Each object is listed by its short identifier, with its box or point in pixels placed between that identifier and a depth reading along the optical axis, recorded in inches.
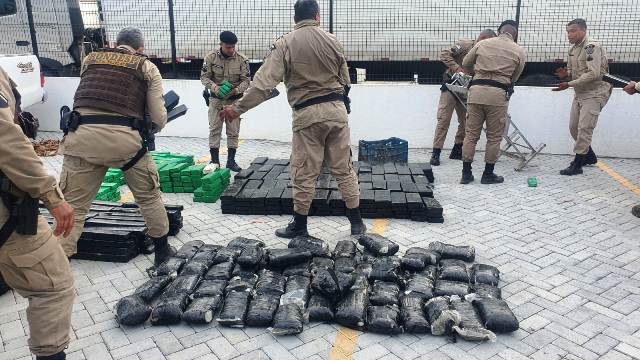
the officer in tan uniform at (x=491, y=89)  254.1
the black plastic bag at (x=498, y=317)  127.3
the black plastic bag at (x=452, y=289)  143.8
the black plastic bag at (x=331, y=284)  138.3
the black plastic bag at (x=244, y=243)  170.2
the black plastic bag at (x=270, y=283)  144.9
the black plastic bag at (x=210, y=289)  142.5
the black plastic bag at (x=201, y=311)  131.9
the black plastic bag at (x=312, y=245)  165.2
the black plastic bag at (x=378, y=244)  166.9
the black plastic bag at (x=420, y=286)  143.1
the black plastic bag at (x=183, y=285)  143.2
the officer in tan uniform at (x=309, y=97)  178.2
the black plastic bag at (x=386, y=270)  149.6
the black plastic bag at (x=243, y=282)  146.0
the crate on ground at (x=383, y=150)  288.7
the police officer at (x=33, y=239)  92.2
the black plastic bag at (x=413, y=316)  128.6
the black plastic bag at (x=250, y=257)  158.2
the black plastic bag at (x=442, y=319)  127.7
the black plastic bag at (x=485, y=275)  151.5
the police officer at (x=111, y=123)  147.3
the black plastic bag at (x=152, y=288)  142.2
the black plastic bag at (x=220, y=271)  152.2
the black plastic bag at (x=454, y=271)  152.0
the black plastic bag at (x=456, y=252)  168.6
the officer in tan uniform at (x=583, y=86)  269.6
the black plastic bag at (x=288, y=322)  127.9
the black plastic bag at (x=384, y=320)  128.4
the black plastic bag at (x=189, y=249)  167.2
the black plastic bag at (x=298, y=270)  154.6
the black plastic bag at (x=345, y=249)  163.8
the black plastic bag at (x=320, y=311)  134.3
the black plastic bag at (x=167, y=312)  132.6
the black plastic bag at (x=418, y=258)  157.6
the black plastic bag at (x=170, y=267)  155.3
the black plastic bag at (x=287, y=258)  158.7
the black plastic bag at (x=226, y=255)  162.4
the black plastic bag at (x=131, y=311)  132.0
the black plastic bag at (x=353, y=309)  130.6
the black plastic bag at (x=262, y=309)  131.8
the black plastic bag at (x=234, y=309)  131.9
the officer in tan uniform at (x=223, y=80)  275.0
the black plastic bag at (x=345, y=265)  153.3
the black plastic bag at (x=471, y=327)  124.8
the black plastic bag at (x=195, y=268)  155.1
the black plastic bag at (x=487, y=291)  142.0
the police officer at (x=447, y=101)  311.4
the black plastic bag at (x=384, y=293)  138.3
